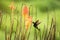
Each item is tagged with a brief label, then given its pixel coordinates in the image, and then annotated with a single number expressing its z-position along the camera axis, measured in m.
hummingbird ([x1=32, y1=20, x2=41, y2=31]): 3.74
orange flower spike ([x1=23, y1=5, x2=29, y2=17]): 3.78
